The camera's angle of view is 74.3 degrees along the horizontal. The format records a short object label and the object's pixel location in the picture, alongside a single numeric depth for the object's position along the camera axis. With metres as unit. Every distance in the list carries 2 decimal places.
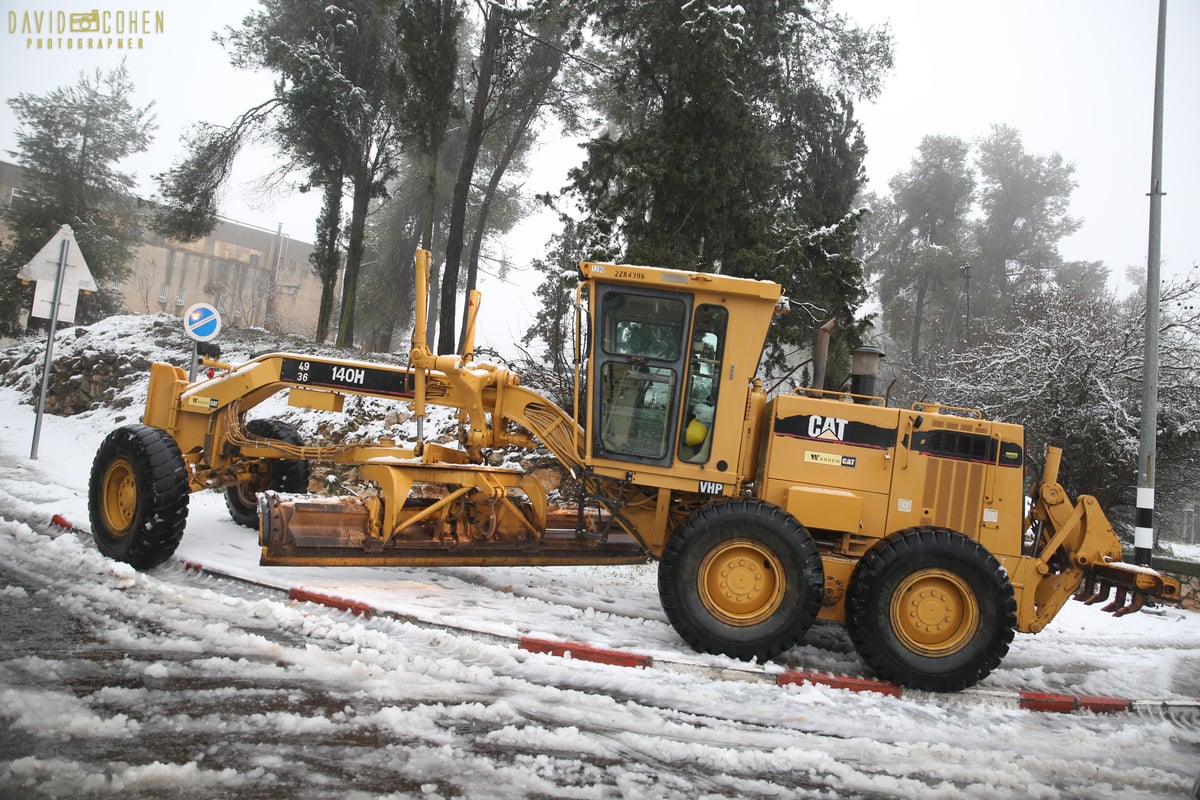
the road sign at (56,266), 11.01
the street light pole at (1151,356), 9.21
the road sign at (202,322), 9.93
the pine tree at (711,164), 12.97
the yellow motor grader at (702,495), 5.57
